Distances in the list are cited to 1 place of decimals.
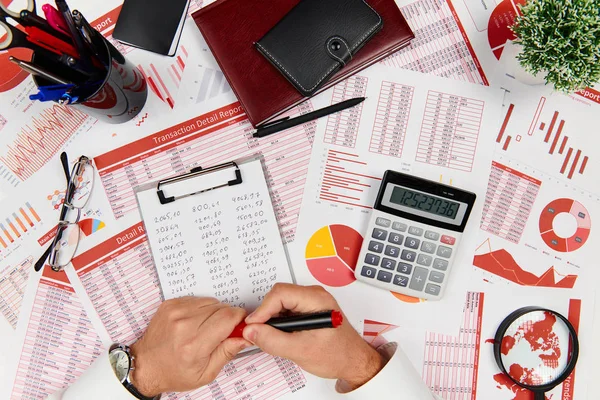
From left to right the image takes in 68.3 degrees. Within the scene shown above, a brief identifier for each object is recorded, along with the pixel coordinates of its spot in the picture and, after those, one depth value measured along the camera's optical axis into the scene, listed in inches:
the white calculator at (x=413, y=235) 30.6
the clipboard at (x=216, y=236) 31.9
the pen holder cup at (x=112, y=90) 25.8
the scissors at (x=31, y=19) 22.7
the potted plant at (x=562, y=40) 25.2
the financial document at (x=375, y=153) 32.1
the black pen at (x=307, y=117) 31.9
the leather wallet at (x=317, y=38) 30.1
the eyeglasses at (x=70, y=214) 31.7
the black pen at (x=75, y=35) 22.4
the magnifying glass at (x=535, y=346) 31.1
